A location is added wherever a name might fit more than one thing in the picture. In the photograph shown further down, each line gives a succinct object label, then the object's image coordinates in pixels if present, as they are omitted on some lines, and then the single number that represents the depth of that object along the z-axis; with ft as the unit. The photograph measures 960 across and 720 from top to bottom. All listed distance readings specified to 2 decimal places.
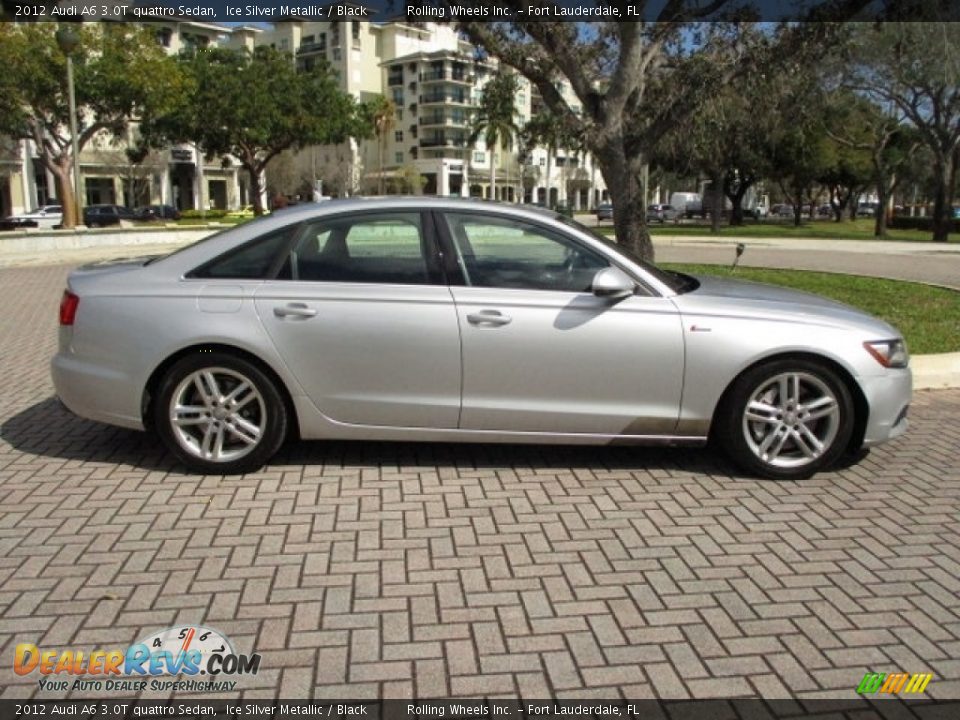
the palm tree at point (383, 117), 249.96
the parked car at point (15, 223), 131.64
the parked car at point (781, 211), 281.17
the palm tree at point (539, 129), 146.28
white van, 253.20
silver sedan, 15.25
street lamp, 70.23
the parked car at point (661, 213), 211.20
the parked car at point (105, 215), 144.87
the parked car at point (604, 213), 193.09
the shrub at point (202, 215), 160.45
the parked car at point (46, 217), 144.56
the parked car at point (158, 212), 158.12
